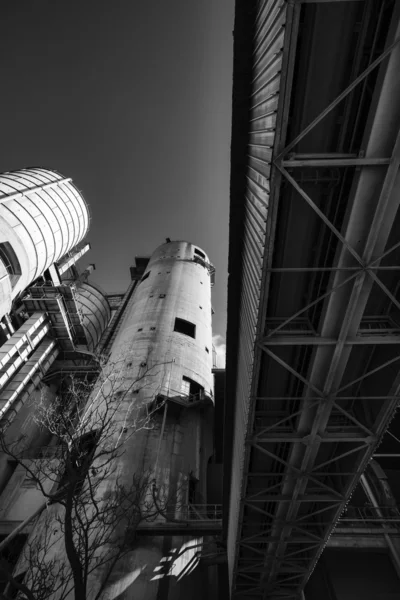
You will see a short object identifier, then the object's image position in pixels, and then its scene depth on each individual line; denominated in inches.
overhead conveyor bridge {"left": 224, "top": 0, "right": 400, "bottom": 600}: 181.0
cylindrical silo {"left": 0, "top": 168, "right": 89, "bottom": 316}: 661.9
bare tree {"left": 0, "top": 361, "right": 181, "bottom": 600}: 308.3
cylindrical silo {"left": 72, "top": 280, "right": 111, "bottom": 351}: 1237.7
